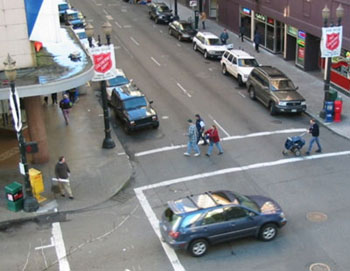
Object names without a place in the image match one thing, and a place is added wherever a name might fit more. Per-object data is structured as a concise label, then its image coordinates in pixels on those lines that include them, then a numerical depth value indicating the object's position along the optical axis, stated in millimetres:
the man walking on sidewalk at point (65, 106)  28047
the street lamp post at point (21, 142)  18359
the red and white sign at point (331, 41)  26859
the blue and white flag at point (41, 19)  21500
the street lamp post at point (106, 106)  24047
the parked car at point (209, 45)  39656
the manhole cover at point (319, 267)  15773
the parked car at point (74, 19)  49062
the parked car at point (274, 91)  28156
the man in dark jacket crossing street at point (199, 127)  24969
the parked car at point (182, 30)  45375
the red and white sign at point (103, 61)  24016
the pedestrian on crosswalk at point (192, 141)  23781
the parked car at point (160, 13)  52875
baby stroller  23516
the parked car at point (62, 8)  53469
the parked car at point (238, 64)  33375
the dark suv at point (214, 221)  16234
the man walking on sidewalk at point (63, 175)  20438
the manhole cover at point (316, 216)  18422
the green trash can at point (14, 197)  19719
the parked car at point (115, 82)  30773
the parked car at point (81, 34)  40772
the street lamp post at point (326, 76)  26500
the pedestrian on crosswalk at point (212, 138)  23750
